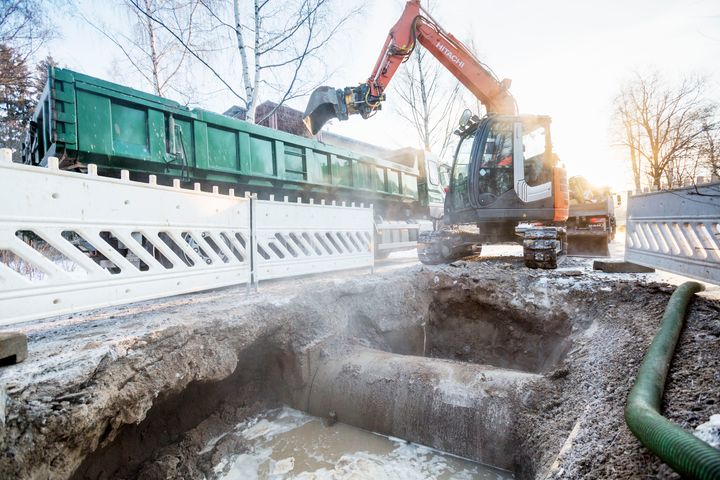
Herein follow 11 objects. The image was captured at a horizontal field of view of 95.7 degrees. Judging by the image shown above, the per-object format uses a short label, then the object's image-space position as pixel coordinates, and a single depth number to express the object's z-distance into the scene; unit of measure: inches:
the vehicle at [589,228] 360.8
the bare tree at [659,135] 706.1
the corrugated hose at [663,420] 42.0
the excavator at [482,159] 246.1
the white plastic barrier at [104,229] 85.1
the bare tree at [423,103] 647.1
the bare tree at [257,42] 378.0
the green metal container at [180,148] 159.9
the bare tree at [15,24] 396.2
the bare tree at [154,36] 384.2
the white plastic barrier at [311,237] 164.1
